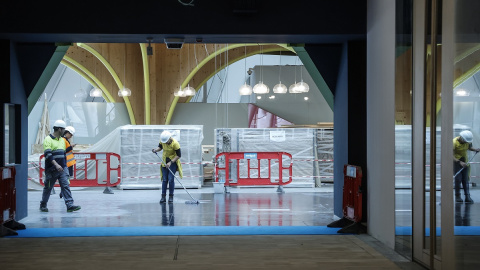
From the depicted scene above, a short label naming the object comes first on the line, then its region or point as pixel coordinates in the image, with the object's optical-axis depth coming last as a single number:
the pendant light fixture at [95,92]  21.72
